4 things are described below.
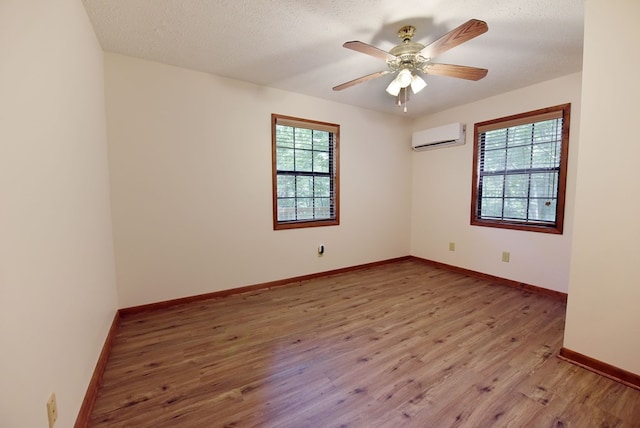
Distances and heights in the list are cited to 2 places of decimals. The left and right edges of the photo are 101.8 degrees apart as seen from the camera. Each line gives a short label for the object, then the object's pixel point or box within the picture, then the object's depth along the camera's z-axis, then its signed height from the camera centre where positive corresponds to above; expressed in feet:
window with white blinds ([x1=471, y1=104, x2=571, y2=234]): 9.50 +0.92
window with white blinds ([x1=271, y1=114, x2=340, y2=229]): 10.68 +0.90
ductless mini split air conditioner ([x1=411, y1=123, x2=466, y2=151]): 11.98 +2.74
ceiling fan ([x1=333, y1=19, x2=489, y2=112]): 5.56 +3.27
